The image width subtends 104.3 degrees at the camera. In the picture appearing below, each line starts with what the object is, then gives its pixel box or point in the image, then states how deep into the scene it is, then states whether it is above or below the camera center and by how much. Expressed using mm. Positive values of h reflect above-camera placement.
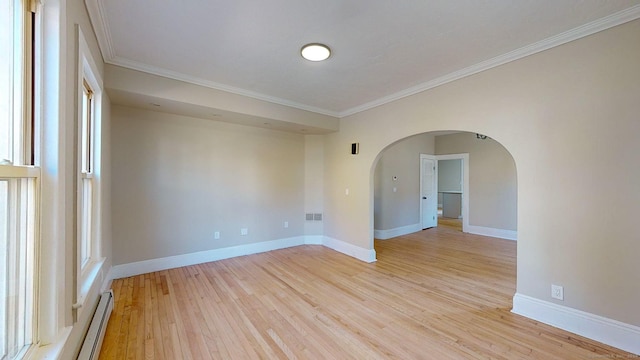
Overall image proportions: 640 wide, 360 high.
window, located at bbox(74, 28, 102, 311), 2144 +87
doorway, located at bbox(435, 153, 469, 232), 6730 -366
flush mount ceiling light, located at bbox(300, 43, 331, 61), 2426 +1307
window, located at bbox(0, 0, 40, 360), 1042 -6
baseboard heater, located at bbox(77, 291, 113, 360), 1601 -1101
